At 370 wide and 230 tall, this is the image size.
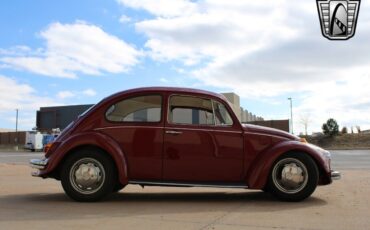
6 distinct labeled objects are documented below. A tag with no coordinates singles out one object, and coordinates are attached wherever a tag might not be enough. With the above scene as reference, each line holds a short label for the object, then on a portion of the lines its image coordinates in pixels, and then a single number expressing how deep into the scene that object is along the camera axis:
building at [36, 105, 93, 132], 79.50
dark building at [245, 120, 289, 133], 62.59
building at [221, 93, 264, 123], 72.38
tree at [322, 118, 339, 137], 60.09
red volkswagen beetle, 7.25
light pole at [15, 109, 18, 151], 77.71
